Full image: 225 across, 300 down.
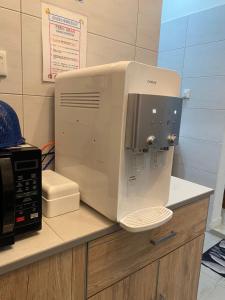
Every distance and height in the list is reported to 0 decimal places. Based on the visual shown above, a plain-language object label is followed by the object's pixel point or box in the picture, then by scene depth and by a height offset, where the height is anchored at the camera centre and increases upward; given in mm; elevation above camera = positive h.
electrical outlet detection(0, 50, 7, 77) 861 +147
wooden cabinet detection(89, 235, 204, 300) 817 -666
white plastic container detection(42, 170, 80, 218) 751 -296
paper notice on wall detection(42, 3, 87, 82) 955 +286
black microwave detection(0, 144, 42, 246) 539 -217
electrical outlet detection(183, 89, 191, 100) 2197 +182
